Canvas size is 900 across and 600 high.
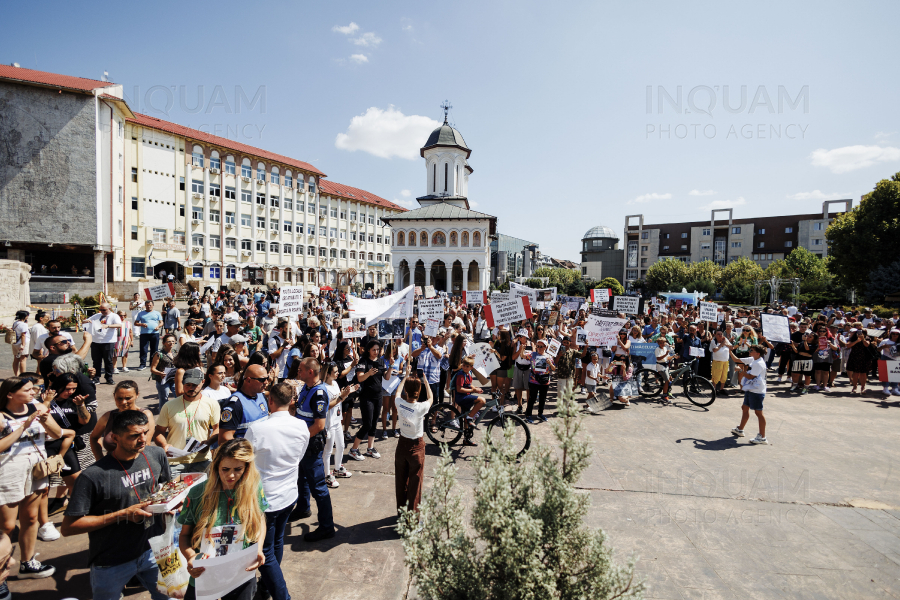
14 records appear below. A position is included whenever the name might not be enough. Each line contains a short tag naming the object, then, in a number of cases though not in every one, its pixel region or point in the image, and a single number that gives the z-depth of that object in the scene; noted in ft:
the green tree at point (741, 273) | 188.44
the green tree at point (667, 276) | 207.41
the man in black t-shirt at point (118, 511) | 9.05
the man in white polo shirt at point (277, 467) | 11.25
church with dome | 172.76
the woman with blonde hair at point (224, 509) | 8.87
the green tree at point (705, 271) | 201.24
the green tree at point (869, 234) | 108.78
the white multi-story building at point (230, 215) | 140.46
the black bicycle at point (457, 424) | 22.86
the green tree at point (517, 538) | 7.30
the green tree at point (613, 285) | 191.94
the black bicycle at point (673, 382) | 34.91
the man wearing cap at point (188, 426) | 13.79
